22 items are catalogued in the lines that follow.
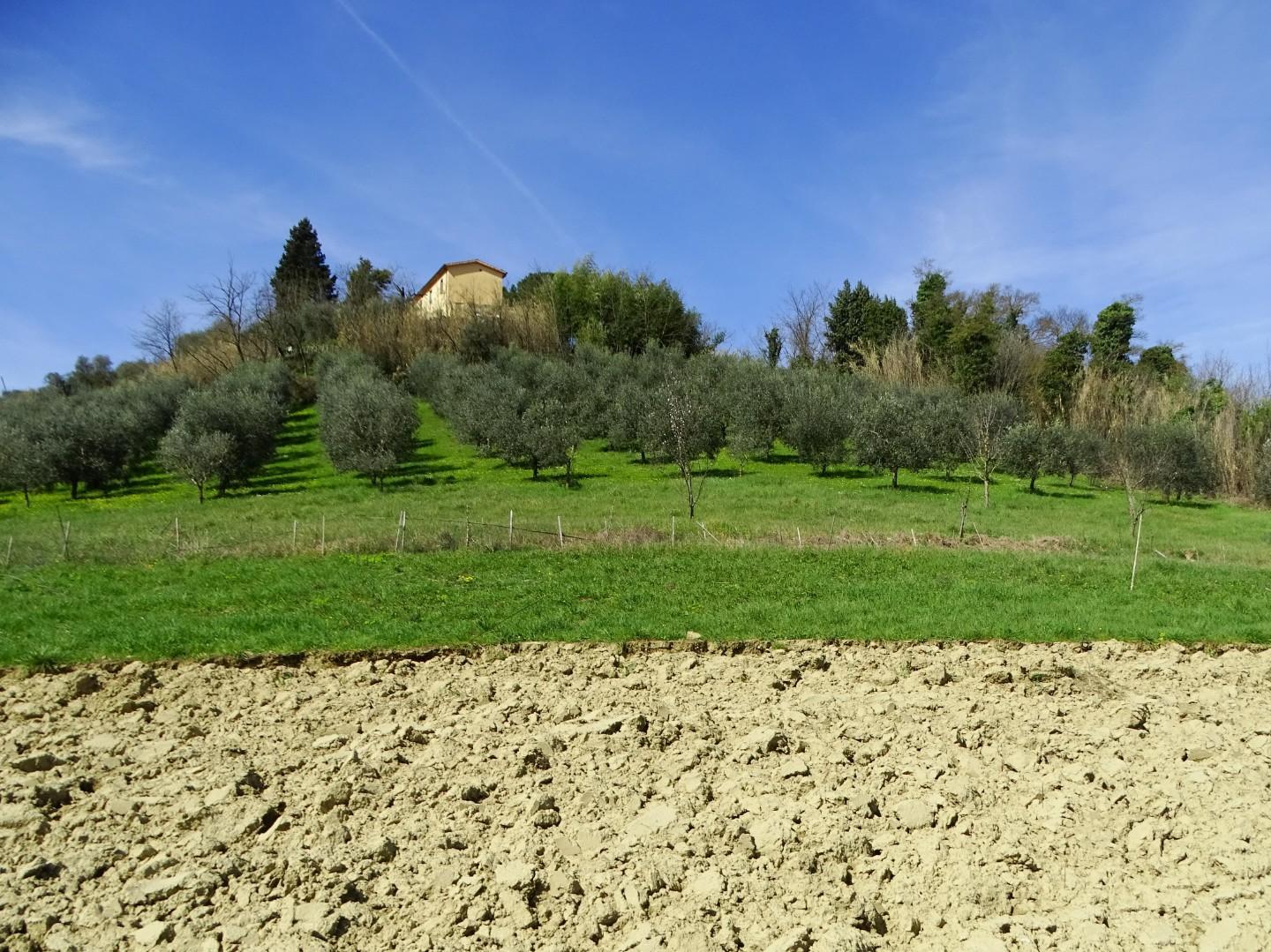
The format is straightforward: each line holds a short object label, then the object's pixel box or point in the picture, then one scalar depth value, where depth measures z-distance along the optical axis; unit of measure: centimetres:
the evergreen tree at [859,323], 7431
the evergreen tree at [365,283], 8363
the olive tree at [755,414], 4553
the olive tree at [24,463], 4059
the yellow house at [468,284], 8294
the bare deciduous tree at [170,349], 7319
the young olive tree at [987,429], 4012
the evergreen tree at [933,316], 7206
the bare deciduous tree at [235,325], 7112
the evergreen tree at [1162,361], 6906
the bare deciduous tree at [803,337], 7962
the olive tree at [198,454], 3900
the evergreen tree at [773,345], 7731
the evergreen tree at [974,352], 6706
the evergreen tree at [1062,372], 6562
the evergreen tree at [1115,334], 6925
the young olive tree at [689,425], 3966
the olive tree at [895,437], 4056
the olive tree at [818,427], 4472
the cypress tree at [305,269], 8462
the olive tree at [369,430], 4091
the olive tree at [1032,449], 4275
